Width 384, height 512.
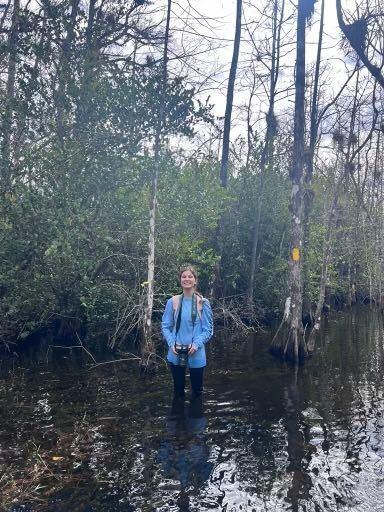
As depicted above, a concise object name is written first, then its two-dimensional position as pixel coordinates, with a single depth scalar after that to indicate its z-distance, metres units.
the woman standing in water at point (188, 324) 7.21
